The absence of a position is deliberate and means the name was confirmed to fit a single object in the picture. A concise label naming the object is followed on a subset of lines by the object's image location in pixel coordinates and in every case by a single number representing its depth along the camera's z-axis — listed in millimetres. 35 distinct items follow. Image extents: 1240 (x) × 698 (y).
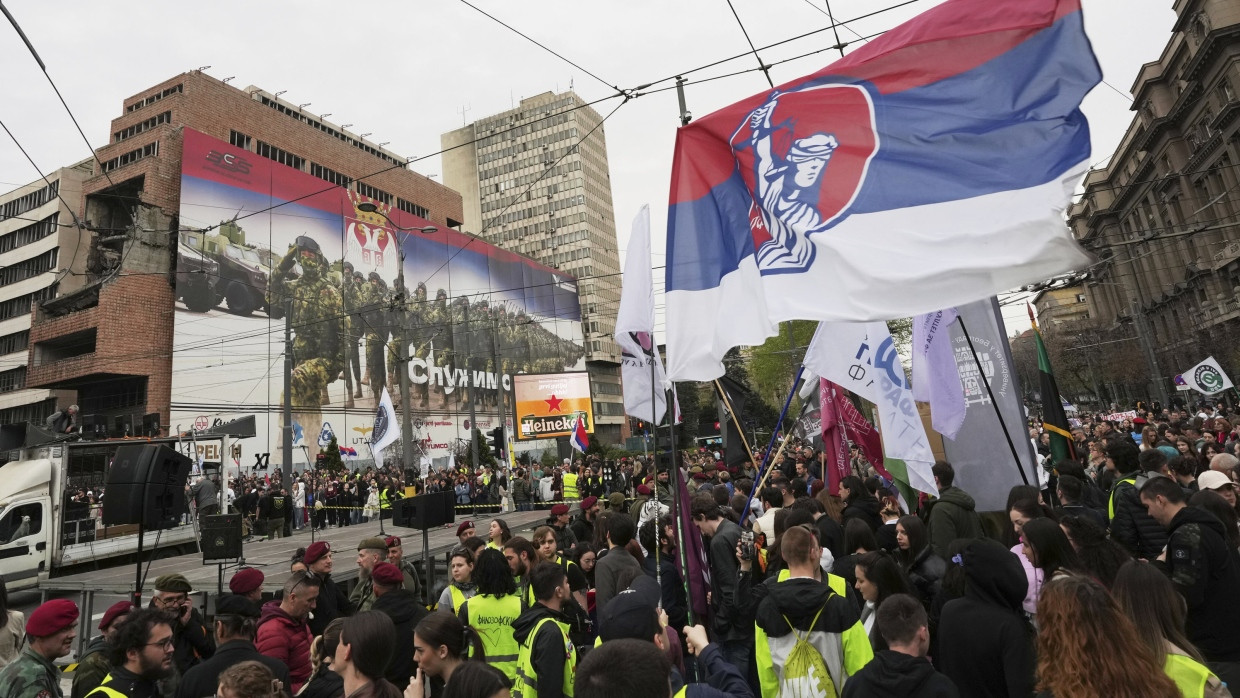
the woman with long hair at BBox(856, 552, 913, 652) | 3959
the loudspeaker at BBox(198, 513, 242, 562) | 10375
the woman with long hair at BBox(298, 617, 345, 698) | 3590
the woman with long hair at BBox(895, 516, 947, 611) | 4609
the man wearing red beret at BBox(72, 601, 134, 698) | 4273
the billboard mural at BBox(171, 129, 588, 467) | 39656
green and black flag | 8109
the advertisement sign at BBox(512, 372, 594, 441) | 33281
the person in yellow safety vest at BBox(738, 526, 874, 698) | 3355
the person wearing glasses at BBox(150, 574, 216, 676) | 5141
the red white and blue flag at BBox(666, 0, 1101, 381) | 3553
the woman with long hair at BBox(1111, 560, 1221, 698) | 2326
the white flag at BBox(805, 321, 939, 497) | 6914
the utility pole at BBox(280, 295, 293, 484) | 22062
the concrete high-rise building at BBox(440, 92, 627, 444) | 103250
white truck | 15469
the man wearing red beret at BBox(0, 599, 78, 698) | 3570
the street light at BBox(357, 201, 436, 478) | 23800
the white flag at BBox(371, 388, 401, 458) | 19328
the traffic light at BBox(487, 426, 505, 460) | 28878
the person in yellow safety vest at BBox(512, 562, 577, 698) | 3803
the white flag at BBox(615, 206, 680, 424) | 5012
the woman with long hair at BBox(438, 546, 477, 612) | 5816
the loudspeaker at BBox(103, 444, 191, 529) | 8922
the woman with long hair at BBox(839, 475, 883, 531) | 6820
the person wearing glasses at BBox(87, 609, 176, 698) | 3674
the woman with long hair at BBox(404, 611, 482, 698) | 3572
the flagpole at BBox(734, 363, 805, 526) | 6176
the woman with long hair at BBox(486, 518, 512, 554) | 7214
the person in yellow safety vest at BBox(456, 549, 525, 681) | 4570
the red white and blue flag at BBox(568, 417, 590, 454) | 26216
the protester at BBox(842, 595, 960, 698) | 2736
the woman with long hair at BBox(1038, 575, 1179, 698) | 2127
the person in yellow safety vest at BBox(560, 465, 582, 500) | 20344
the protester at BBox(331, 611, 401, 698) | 3191
